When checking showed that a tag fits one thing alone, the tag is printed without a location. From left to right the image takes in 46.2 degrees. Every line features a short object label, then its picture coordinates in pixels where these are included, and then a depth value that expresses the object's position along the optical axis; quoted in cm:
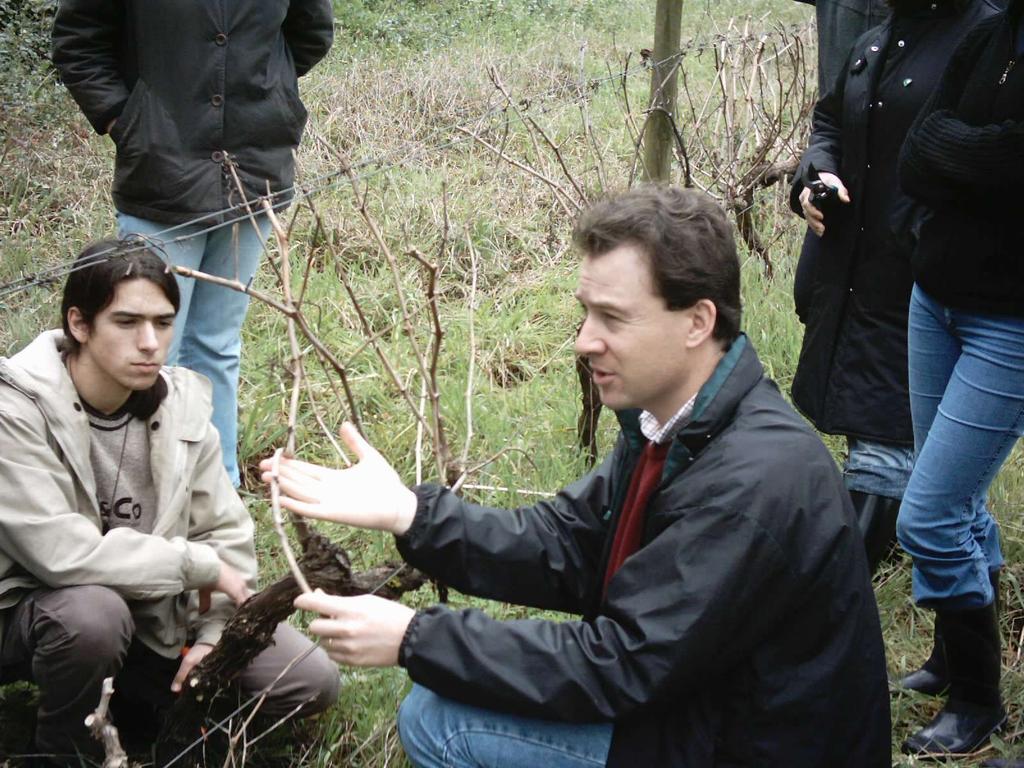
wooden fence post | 429
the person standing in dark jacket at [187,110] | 358
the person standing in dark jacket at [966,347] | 256
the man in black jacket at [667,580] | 192
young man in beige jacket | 260
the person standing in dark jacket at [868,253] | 312
